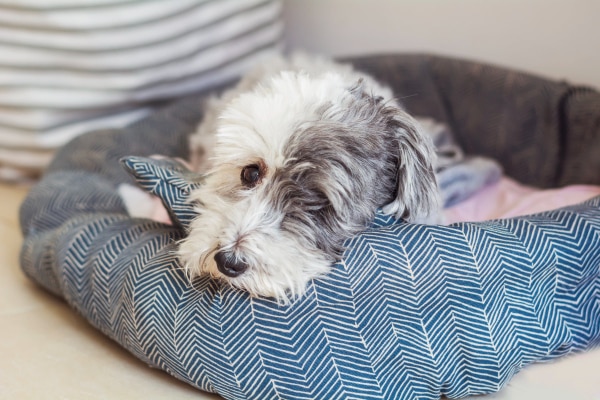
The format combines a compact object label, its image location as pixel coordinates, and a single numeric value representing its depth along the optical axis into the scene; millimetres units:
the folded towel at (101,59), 867
